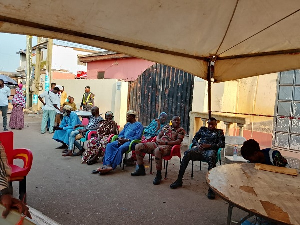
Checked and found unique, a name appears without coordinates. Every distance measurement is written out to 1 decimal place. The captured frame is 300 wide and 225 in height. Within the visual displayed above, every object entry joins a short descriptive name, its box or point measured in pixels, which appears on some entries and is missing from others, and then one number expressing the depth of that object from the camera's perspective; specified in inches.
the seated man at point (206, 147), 167.8
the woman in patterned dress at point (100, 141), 213.3
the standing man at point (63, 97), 447.7
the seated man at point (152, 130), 214.2
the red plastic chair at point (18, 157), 121.3
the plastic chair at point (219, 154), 182.6
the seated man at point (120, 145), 192.5
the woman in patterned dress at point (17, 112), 366.3
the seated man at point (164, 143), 184.5
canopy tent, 78.5
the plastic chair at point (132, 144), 196.1
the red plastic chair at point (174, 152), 182.2
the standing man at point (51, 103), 335.8
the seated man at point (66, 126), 247.1
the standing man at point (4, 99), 330.3
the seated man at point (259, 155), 123.5
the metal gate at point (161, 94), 304.3
